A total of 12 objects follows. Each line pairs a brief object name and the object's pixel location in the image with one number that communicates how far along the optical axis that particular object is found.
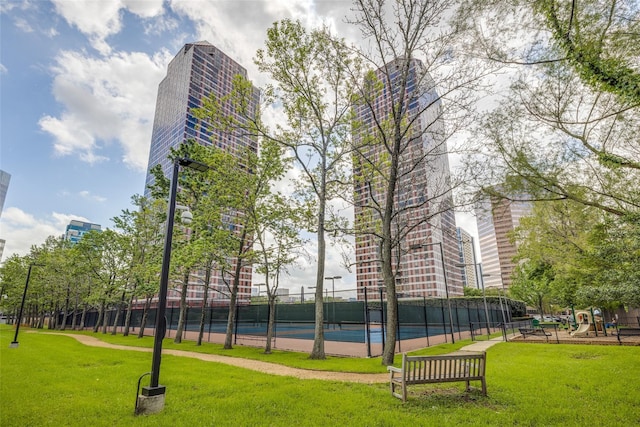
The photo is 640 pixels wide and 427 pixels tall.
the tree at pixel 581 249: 11.38
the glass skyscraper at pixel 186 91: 83.49
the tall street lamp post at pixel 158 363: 5.33
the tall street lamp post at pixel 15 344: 15.40
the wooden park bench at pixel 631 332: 15.36
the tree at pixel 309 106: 12.77
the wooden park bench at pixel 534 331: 18.09
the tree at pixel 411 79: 10.57
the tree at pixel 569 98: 7.49
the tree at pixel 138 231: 26.58
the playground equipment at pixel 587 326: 18.30
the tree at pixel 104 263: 28.33
